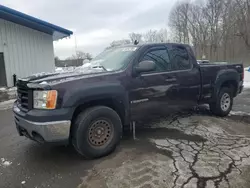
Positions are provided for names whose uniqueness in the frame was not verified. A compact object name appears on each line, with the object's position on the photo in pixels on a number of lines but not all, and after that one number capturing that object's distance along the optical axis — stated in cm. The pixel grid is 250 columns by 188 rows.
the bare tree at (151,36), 5082
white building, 1054
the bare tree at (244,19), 2820
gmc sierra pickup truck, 273
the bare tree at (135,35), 4809
